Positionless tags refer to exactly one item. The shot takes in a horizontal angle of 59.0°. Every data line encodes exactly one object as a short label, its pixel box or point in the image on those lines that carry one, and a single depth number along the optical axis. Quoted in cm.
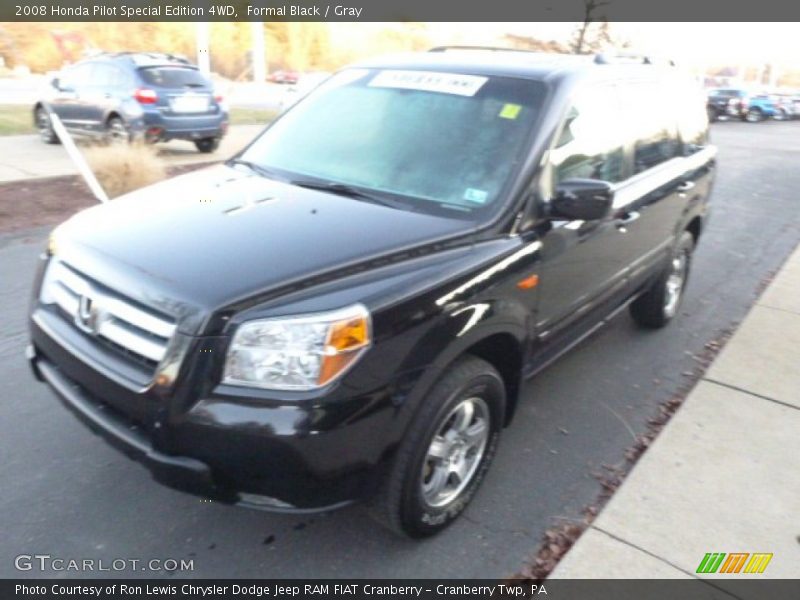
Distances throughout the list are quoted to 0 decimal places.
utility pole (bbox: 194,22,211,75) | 2377
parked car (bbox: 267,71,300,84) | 4839
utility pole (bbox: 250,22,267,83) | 4338
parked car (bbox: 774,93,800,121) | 3556
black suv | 237
